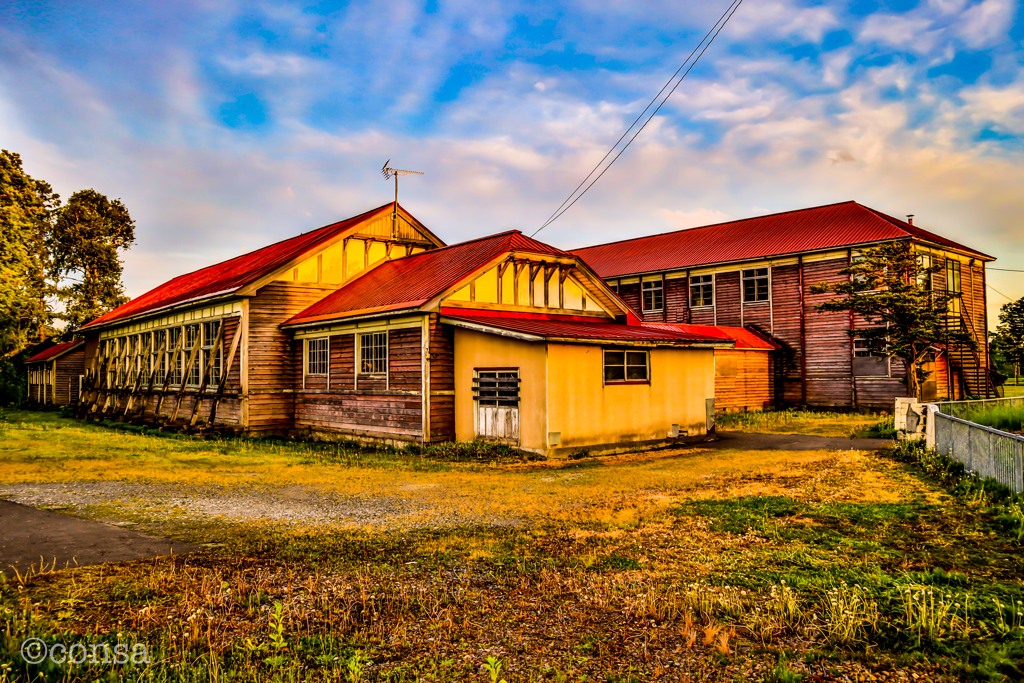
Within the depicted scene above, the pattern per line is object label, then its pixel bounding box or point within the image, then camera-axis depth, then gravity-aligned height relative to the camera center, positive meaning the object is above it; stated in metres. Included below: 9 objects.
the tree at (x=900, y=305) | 23.48 +2.45
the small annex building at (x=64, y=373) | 39.12 +0.27
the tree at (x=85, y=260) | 50.41 +9.27
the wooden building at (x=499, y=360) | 15.67 +0.36
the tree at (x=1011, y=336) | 59.44 +3.23
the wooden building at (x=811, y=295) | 29.27 +3.88
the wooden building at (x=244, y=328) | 21.11 +1.77
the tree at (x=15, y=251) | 26.88 +5.39
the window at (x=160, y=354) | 26.73 +0.92
